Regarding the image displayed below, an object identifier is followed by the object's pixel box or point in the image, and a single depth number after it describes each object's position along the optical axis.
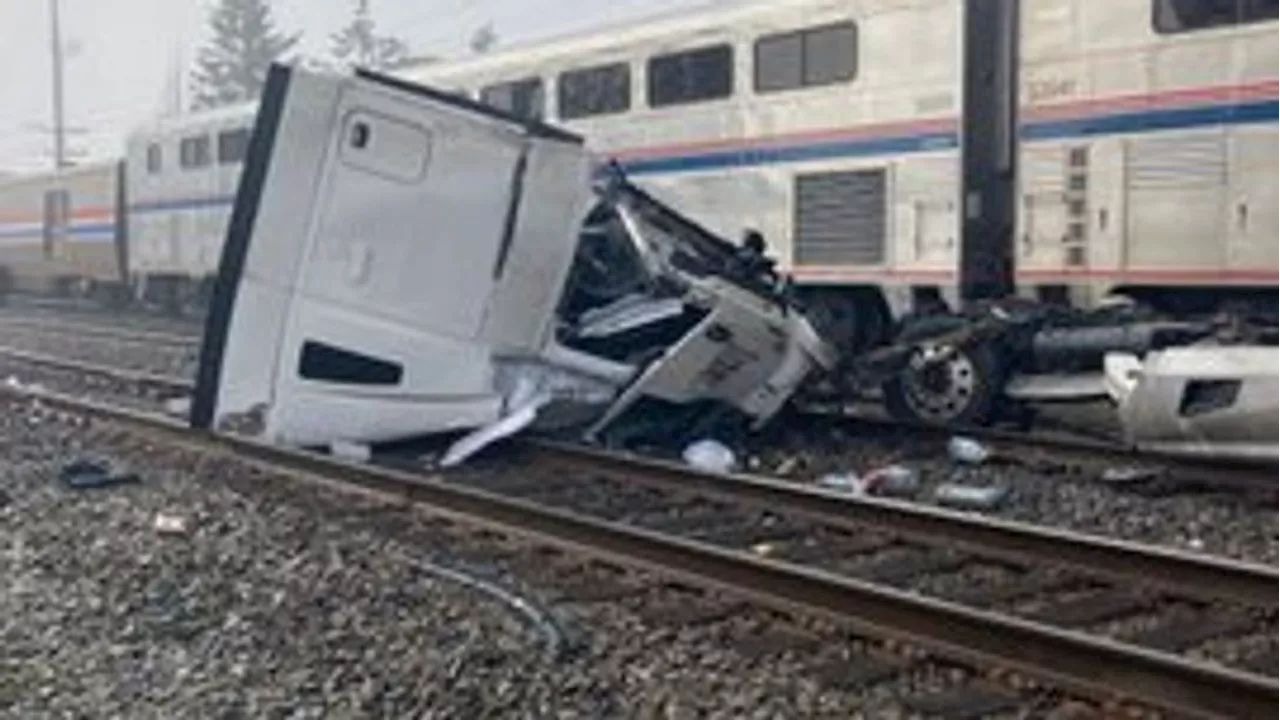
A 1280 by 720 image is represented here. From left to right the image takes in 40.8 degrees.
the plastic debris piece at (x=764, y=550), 8.38
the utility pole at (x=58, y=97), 59.25
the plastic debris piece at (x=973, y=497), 9.70
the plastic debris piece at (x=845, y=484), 10.30
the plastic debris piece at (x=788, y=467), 11.22
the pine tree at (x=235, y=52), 75.06
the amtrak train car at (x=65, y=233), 32.28
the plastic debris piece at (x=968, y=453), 11.20
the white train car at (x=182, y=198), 25.97
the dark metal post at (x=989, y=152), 12.80
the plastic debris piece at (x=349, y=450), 11.45
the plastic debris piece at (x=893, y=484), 10.28
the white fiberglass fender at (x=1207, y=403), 9.87
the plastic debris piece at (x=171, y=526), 9.15
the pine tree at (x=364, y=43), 81.94
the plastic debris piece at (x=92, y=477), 10.75
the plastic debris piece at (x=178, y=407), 14.39
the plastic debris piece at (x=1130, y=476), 10.16
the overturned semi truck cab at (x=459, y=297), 10.80
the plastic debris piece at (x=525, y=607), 6.57
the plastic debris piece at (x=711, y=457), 11.36
